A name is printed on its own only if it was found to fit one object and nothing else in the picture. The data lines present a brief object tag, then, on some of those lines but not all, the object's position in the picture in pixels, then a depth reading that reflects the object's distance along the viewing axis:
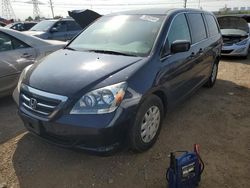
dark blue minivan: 1.81
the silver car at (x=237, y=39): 6.25
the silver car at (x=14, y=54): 3.04
